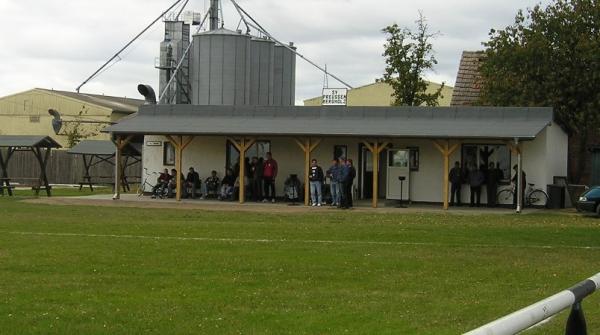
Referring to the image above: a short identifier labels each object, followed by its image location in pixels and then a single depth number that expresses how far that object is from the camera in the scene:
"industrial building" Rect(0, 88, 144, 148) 72.69
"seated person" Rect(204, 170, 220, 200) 35.91
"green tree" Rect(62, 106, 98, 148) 65.25
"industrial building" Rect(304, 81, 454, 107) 74.03
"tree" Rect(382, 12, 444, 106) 50.16
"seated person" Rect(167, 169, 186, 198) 36.06
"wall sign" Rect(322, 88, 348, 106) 49.63
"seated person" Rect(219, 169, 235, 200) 35.16
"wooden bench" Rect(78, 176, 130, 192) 43.38
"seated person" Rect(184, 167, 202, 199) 36.00
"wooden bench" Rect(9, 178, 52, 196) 38.34
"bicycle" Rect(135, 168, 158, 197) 37.78
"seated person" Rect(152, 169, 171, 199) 36.03
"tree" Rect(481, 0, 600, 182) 38.94
